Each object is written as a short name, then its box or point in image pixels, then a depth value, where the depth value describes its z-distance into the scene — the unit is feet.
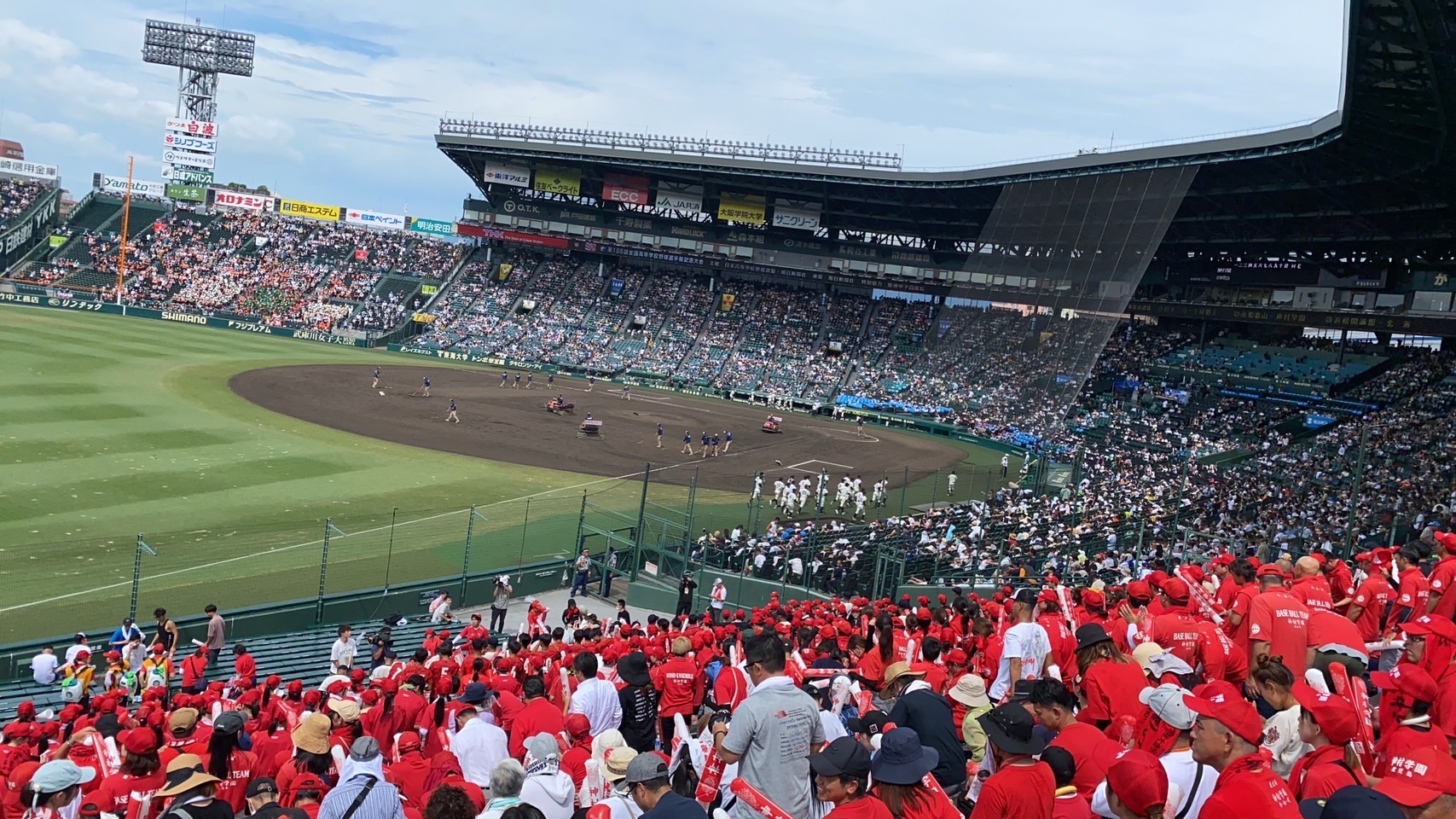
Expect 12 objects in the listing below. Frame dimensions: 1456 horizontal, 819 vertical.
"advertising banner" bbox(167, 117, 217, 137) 324.80
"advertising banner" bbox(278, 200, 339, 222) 296.30
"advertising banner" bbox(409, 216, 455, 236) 299.17
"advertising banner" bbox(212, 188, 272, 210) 294.25
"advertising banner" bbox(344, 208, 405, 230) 300.61
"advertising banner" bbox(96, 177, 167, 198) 288.92
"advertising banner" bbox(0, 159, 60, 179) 286.05
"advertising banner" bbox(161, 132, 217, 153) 323.37
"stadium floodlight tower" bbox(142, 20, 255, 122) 324.39
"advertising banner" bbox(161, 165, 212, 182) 318.86
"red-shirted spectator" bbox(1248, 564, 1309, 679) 24.95
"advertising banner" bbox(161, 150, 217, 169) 324.80
